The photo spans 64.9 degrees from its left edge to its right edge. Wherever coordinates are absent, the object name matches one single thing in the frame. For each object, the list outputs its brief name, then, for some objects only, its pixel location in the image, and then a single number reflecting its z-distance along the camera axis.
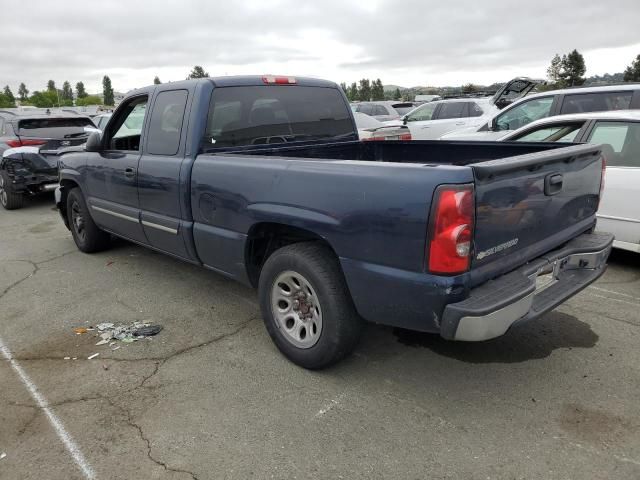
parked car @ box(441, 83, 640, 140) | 6.77
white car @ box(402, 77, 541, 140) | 13.13
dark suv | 8.88
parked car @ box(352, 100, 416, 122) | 18.48
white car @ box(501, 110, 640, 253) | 4.66
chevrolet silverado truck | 2.47
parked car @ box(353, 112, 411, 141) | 9.62
